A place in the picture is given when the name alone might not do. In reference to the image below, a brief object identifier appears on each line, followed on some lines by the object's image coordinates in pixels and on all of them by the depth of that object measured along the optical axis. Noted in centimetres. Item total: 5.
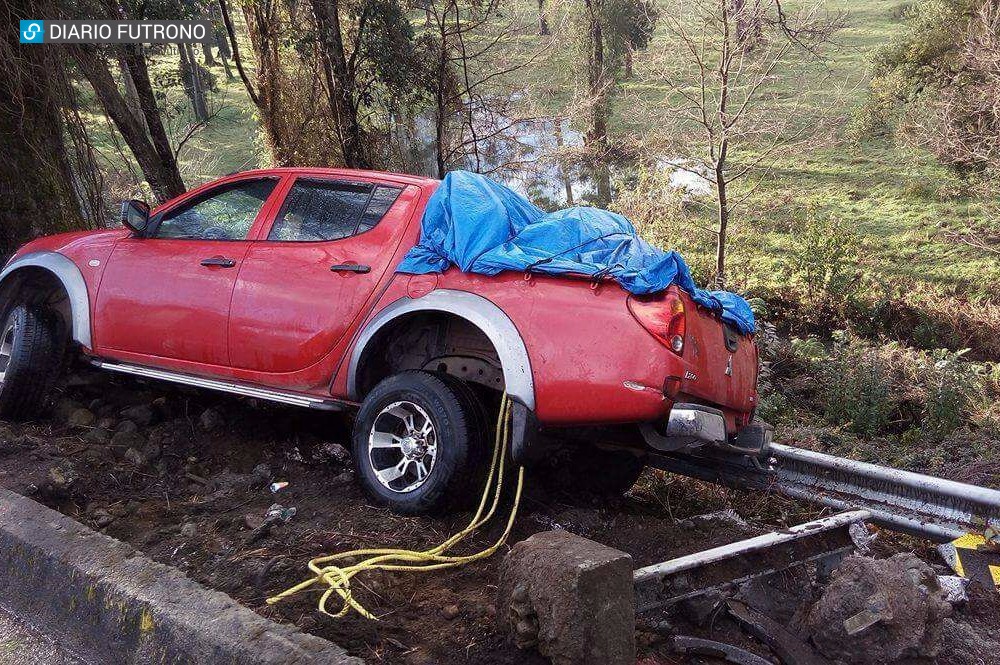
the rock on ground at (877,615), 265
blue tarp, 358
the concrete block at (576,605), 223
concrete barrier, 230
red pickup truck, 348
